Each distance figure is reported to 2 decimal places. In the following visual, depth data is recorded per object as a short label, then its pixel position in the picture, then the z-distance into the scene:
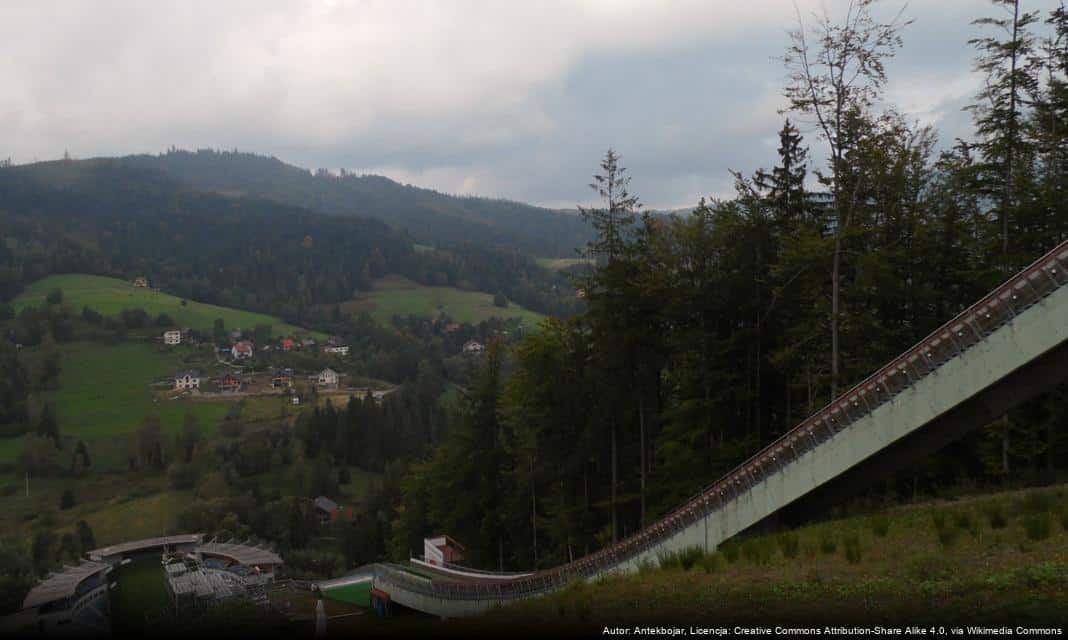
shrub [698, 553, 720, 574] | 14.33
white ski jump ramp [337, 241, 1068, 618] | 15.71
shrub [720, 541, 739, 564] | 14.68
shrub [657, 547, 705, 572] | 15.38
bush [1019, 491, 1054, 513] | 13.05
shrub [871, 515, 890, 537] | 13.80
